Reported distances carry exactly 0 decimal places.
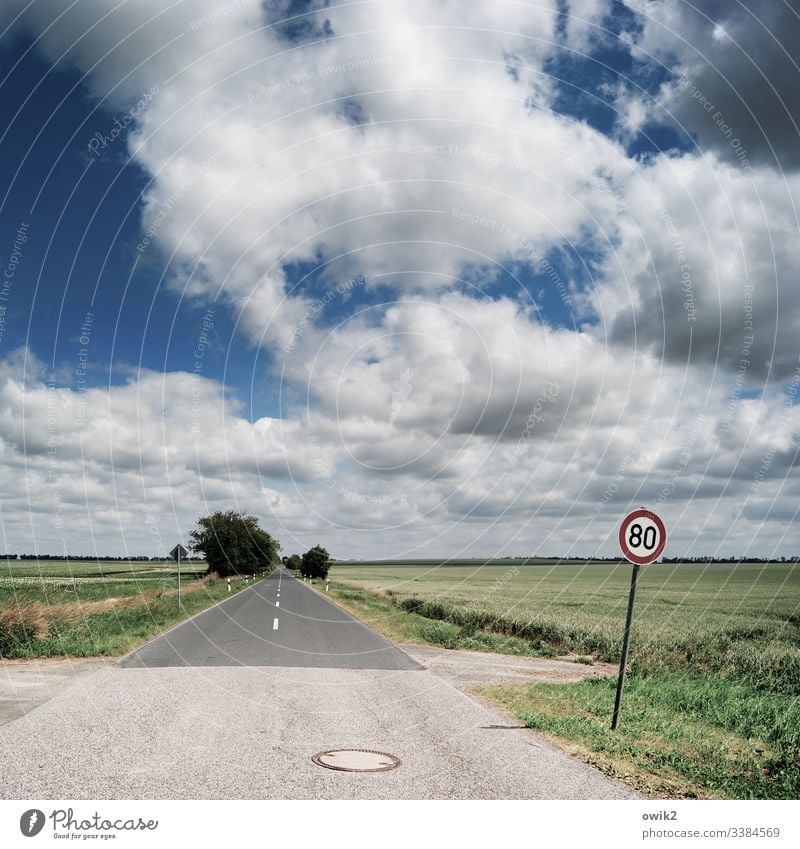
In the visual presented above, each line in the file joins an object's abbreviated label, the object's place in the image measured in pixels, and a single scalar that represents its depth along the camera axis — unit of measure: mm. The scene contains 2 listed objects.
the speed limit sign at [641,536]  10102
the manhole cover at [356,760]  7102
